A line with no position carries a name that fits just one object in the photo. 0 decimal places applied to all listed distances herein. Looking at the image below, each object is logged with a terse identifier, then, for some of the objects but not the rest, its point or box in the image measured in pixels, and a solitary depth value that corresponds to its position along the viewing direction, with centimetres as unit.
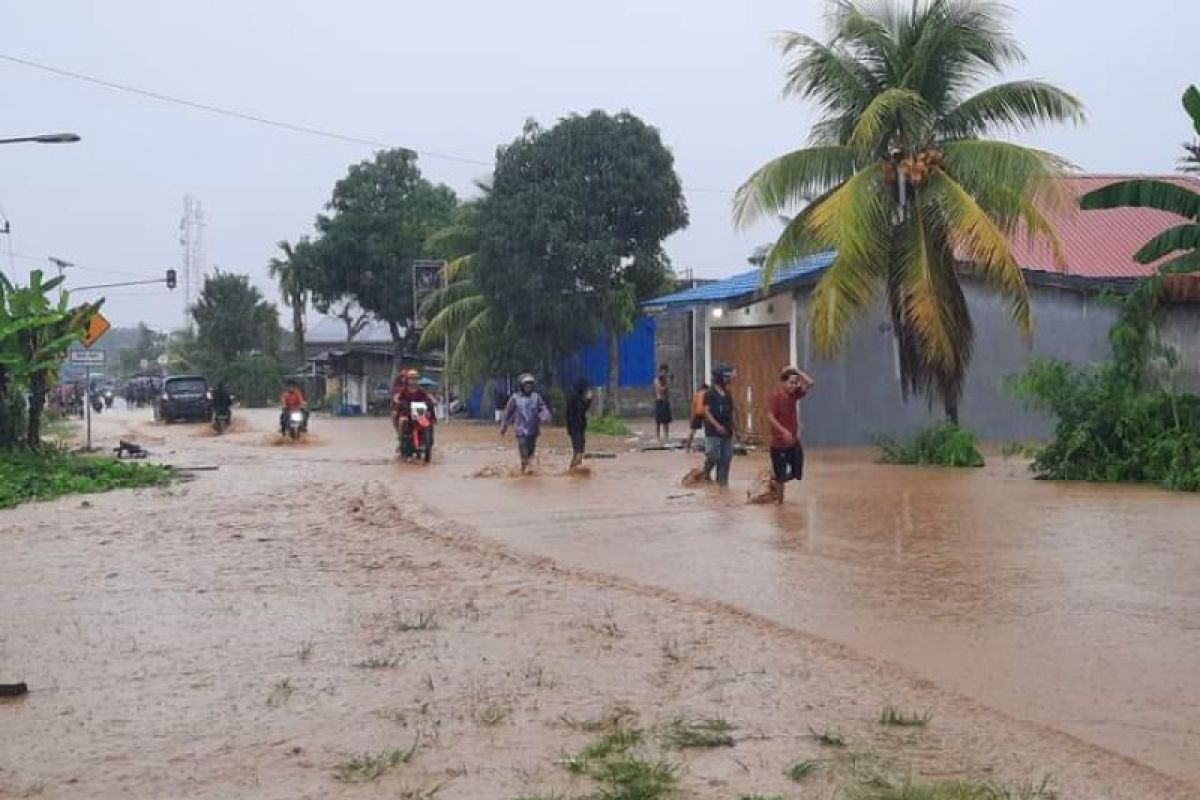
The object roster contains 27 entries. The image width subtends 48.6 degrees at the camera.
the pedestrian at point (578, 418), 2122
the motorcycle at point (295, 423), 3219
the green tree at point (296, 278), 5162
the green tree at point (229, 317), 7575
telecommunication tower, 10146
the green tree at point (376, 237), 5088
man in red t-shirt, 1448
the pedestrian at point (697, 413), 1750
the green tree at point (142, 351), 13725
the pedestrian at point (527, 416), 2017
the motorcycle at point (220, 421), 3841
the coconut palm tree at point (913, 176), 1941
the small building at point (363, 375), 5419
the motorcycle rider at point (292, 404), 3234
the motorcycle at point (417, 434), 2391
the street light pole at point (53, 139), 2214
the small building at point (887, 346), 2320
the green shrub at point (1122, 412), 1686
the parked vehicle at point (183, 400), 4606
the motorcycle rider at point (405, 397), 2364
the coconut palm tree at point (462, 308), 3850
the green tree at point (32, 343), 2230
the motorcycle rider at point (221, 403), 3850
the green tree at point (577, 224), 3500
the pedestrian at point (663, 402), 2770
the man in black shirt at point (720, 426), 1564
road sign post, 3162
